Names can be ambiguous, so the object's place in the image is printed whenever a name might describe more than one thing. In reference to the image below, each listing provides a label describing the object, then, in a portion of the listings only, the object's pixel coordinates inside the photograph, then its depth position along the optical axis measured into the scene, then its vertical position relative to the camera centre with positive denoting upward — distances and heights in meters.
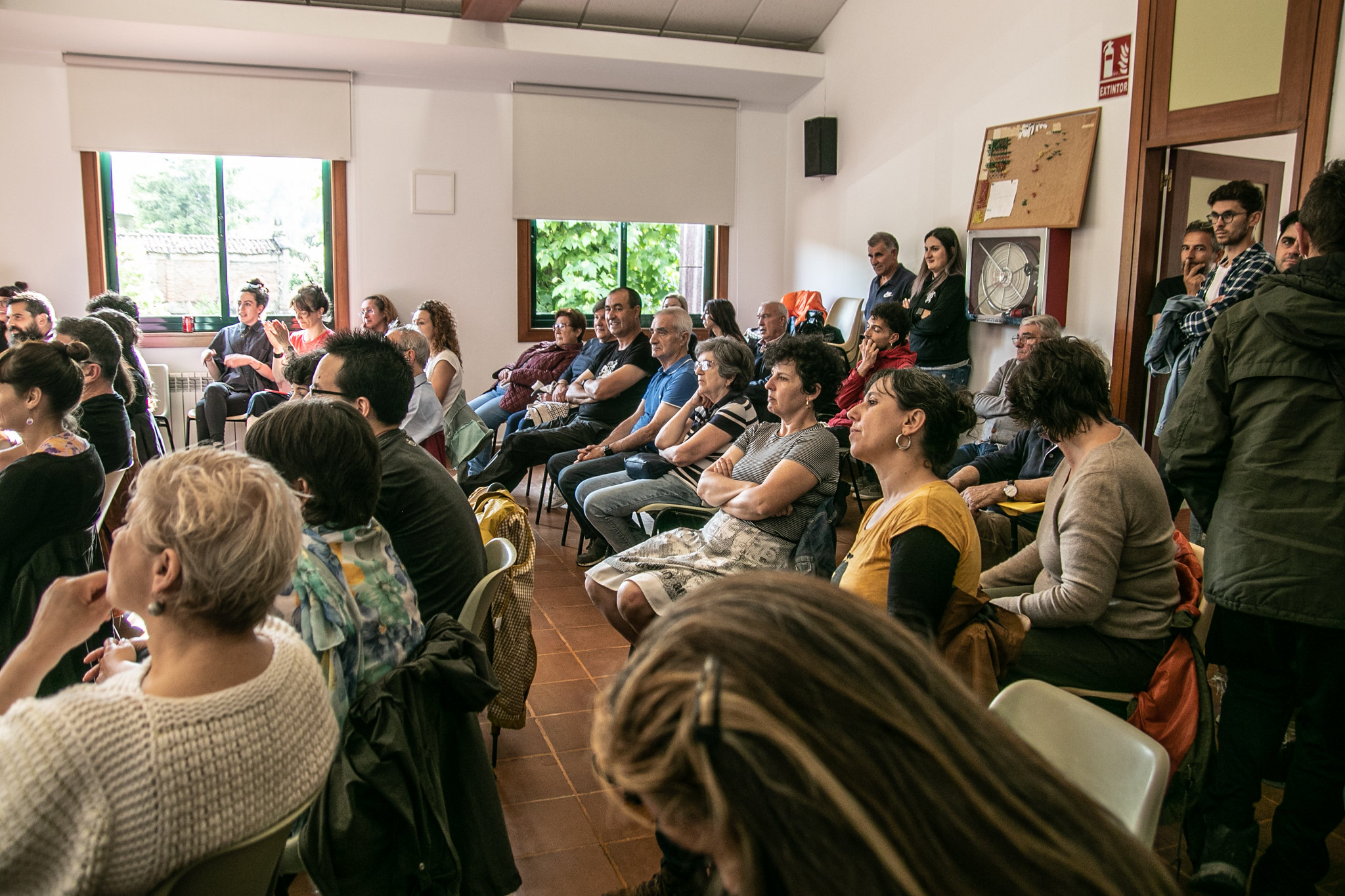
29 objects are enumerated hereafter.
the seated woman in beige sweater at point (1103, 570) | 2.21 -0.59
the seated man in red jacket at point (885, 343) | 5.45 -0.21
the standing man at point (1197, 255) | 4.53 +0.26
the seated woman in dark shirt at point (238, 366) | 6.68 -0.52
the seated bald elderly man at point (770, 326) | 6.56 -0.16
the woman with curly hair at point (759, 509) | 2.95 -0.64
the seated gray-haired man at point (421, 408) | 4.80 -0.55
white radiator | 7.52 -0.79
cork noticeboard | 5.52 +0.80
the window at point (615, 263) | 8.53 +0.32
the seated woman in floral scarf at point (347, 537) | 1.74 -0.46
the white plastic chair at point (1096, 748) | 1.46 -0.69
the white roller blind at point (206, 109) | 7.13 +1.35
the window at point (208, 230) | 7.51 +0.47
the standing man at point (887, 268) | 6.81 +0.25
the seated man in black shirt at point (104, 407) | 3.33 -0.41
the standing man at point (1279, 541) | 2.07 -0.49
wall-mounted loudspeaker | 8.12 +1.28
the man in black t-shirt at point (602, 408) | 5.31 -0.60
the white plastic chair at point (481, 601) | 2.19 -0.68
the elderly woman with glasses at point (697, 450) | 4.02 -0.62
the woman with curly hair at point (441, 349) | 5.49 -0.32
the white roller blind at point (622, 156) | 8.20 +1.21
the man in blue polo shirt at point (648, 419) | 4.77 -0.61
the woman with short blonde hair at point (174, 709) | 1.10 -0.52
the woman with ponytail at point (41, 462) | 2.43 -0.45
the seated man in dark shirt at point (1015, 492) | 3.71 -0.71
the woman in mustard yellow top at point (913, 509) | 2.11 -0.46
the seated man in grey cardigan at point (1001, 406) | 4.54 -0.50
